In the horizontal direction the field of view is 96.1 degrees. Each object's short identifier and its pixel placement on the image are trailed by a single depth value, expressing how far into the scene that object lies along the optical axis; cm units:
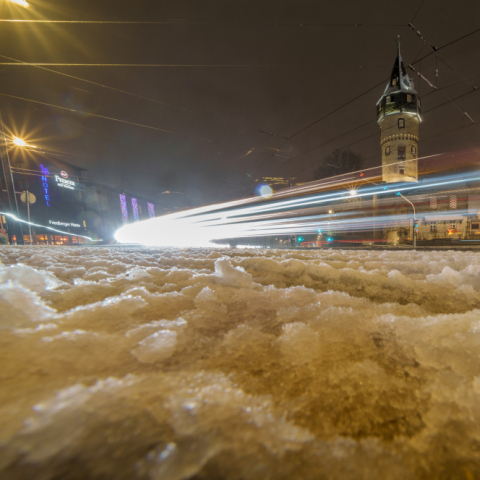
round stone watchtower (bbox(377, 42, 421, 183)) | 3120
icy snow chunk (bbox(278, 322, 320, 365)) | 94
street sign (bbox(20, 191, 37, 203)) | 1349
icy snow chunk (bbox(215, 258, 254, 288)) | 197
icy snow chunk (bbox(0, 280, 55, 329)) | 105
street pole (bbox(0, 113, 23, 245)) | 1008
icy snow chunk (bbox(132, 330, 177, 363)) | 89
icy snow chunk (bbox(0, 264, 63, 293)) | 164
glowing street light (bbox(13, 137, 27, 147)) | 1178
